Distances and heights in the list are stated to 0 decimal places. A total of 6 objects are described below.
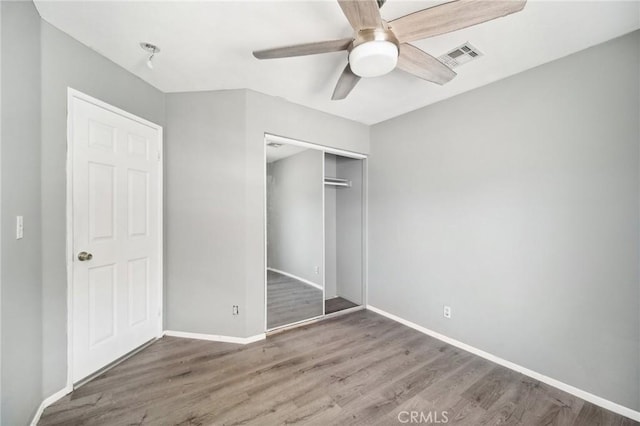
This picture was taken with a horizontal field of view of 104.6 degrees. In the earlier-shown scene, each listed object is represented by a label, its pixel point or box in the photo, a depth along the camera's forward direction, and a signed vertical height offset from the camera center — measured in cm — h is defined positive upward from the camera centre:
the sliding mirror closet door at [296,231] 313 -22
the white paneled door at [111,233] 191 -16
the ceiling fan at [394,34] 118 +99
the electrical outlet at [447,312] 264 -106
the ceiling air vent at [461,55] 188 +126
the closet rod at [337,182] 350 +48
